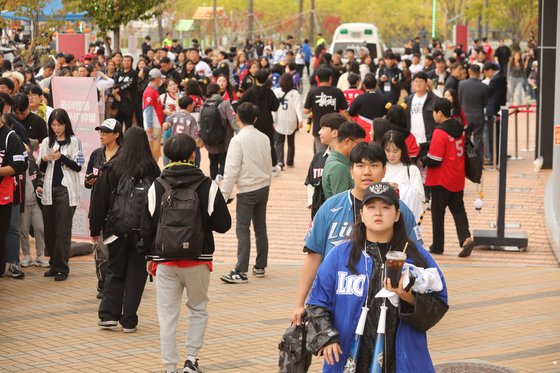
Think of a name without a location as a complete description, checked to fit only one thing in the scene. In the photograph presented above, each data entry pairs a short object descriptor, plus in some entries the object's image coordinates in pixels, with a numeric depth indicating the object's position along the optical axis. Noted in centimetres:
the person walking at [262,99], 1858
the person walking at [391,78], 2473
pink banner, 1376
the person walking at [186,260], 850
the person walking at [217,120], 1750
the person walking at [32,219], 1270
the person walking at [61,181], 1191
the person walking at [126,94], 2162
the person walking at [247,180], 1173
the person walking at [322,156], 1009
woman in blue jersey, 544
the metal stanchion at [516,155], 2247
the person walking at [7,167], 1142
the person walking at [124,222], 969
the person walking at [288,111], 2028
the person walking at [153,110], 1898
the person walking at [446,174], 1328
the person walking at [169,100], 1923
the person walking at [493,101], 2141
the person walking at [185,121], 1727
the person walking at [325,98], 1759
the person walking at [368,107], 1653
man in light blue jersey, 665
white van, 4034
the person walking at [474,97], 2042
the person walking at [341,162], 922
